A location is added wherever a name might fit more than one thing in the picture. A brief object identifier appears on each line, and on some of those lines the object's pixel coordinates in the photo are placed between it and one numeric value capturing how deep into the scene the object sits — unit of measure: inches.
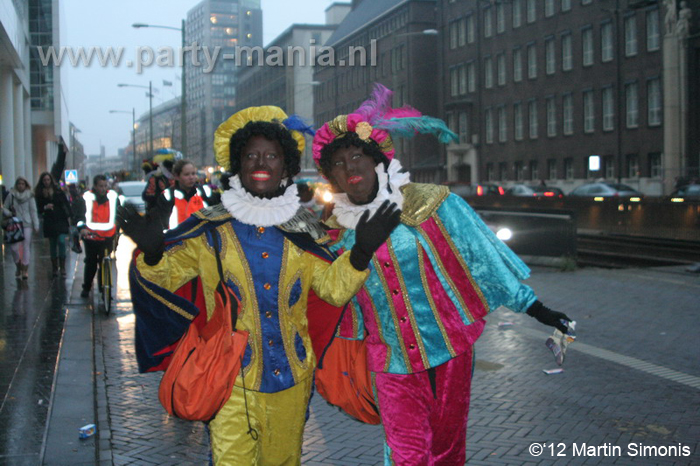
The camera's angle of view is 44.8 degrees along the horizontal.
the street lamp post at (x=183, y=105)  1063.6
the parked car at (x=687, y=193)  979.9
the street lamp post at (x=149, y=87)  1713.8
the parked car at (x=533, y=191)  1523.4
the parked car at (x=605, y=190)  1307.6
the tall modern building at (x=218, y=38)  5748.0
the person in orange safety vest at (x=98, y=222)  450.0
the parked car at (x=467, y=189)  1421.9
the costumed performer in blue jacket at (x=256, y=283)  130.4
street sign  1592.0
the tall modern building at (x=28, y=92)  1171.9
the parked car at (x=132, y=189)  1161.8
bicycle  413.1
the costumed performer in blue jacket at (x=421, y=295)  142.8
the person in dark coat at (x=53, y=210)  554.3
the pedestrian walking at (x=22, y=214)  550.6
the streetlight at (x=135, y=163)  2634.6
